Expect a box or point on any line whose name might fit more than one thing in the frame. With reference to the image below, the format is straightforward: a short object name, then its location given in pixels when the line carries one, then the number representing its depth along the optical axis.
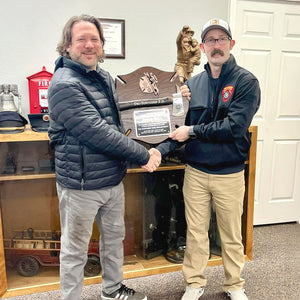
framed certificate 2.36
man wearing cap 1.69
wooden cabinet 1.97
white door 2.69
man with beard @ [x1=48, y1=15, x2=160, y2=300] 1.49
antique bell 2.04
